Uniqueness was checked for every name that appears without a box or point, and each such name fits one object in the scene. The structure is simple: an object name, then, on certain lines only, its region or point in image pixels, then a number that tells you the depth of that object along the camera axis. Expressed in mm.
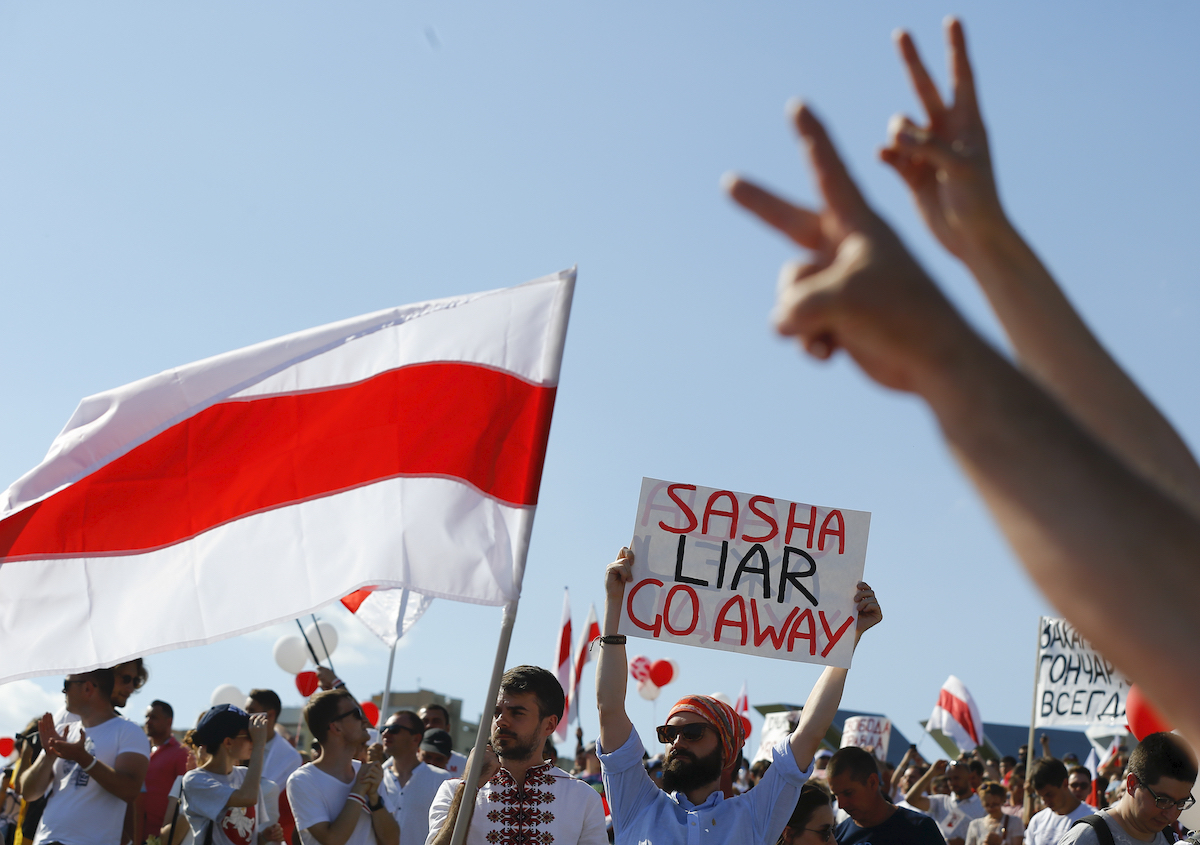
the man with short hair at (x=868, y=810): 4949
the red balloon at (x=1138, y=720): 4671
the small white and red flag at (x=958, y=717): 15219
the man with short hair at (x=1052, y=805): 7012
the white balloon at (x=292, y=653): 16781
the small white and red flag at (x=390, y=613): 7617
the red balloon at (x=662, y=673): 22250
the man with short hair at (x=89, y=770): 6203
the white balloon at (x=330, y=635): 15203
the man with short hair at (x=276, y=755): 7238
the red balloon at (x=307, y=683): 15820
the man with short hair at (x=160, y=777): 7199
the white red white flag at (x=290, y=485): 4016
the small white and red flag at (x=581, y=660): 19141
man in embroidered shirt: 4527
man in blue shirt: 4043
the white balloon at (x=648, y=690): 22219
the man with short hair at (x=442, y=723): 8312
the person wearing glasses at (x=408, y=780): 6523
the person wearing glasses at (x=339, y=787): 5578
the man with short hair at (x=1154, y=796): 4719
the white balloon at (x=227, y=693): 16922
